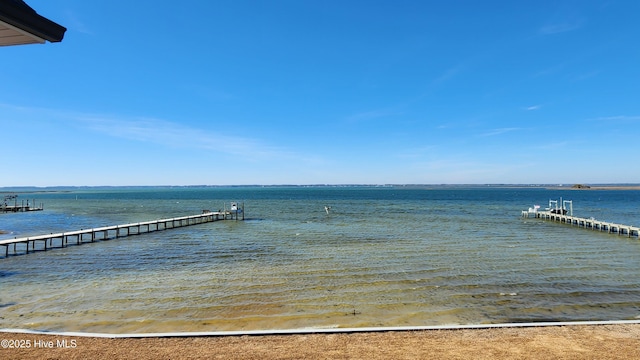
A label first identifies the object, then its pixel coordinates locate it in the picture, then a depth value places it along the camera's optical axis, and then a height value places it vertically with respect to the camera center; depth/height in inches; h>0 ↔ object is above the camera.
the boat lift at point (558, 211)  1874.0 -123.0
